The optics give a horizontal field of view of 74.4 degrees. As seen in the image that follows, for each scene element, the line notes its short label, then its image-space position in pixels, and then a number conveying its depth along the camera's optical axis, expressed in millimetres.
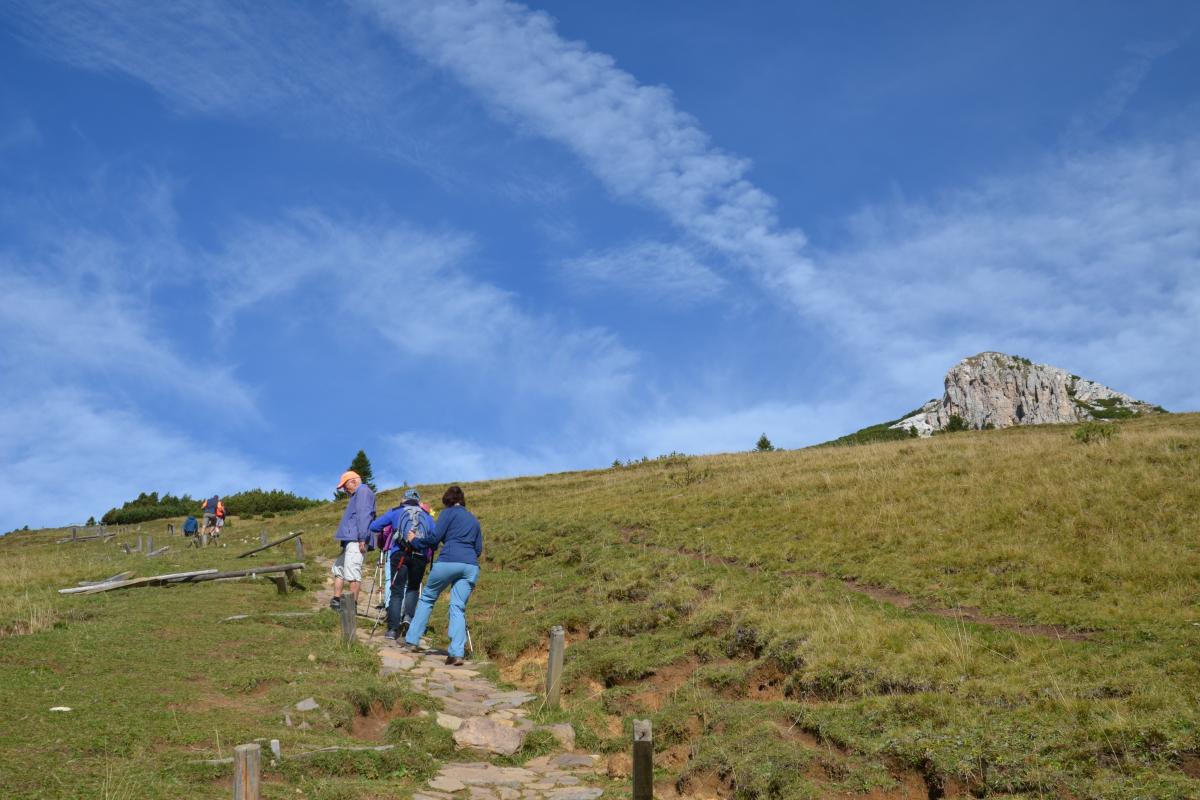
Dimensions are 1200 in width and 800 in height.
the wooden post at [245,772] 5266
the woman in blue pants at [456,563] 13023
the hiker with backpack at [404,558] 14023
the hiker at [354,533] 14641
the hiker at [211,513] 38125
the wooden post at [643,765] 5895
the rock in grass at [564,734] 9875
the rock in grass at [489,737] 9234
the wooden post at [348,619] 12555
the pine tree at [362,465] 84438
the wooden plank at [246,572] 17609
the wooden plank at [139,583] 17312
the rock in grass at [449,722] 9633
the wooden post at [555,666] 11469
